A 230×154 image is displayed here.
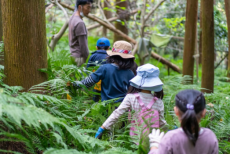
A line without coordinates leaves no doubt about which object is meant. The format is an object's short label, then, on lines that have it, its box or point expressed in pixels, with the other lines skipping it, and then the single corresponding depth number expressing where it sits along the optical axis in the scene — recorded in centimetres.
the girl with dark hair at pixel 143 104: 306
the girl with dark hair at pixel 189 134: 199
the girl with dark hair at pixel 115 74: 377
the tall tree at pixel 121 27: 1153
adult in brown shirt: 493
